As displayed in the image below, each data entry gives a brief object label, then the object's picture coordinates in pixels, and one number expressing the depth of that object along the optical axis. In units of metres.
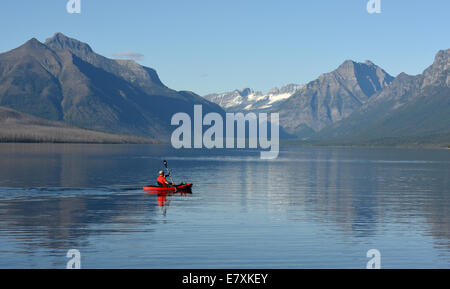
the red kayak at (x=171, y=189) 88.31
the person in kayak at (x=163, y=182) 88.04
